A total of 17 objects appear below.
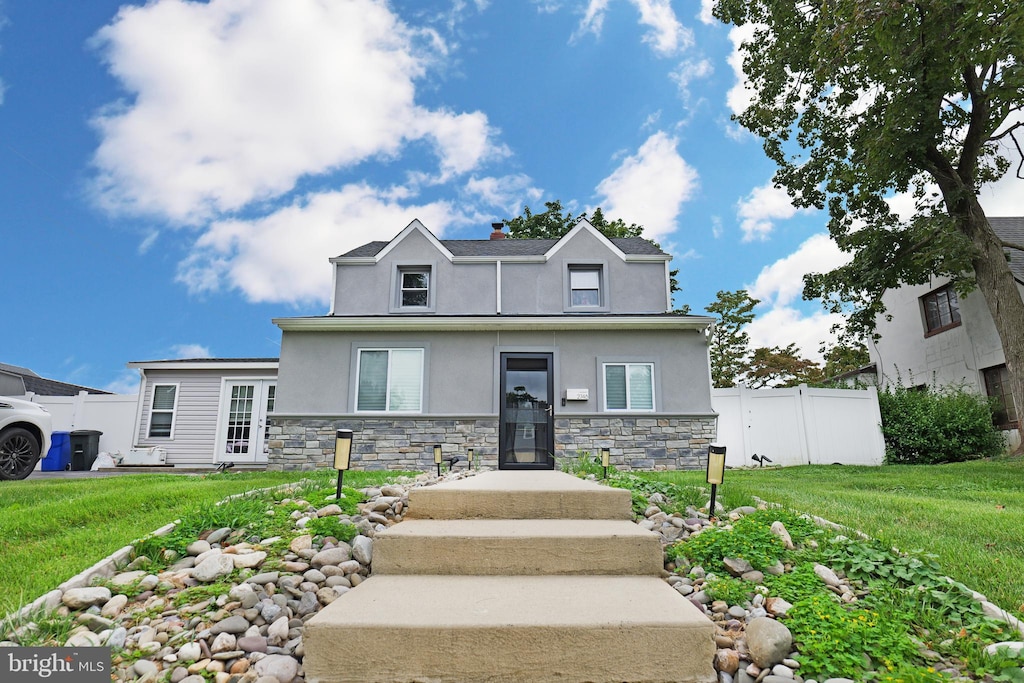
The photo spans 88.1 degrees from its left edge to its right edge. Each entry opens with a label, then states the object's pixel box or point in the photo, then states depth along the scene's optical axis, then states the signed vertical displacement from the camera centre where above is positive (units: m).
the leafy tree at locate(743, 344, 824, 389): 21.91 +3.07
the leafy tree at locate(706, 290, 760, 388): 21.77 +4.22
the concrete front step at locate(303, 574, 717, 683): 2.08 -0.79
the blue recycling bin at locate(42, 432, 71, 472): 13.04 -0.26
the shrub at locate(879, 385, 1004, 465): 12.87 +0.27
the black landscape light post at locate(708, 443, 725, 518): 3.74 -0.17
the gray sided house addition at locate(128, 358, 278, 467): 13.08 +0.88
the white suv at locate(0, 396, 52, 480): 7.23 +0.11
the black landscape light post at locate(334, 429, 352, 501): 3.84 -0.05
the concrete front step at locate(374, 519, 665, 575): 2.83 -0.58
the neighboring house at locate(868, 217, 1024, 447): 13.82 +3.00
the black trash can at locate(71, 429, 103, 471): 13.28 -0.17
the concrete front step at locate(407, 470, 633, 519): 3.49 -0.39
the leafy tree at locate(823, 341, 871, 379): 20.47 +3.37
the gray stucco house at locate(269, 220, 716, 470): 9.86 +1.03
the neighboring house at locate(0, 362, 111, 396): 19.48 +2.22
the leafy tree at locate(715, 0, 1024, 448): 8.55 +6.40
